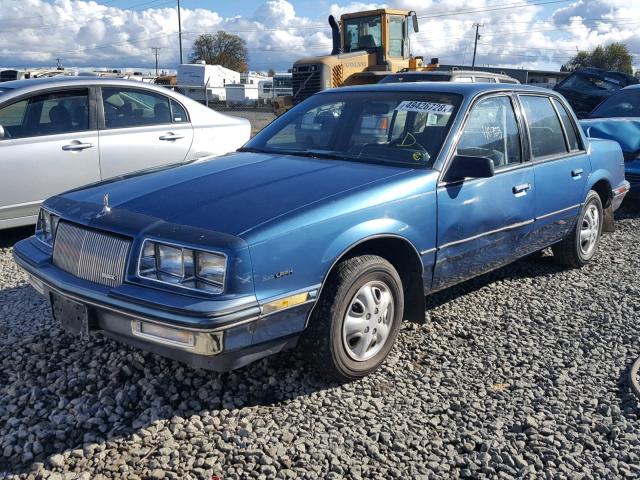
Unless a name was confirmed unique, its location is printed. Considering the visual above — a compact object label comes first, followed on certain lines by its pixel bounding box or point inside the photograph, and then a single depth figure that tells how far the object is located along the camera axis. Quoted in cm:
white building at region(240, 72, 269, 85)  5819
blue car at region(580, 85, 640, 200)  802
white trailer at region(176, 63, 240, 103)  4916
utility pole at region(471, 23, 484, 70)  7369
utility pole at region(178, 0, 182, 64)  5636
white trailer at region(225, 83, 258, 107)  3966
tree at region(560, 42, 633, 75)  8094
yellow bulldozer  1672
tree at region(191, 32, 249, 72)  8150
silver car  584
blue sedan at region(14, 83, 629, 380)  296
